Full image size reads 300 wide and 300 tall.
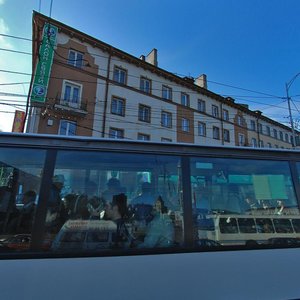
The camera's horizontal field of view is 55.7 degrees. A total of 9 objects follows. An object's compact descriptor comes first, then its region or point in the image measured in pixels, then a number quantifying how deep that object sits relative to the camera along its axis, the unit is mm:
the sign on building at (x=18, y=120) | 22245
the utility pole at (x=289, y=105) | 22862
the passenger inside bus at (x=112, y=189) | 2996
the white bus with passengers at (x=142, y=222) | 2582
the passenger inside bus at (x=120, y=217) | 2822
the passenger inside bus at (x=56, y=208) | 2732
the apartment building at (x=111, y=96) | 20656
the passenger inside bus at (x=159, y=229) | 2898
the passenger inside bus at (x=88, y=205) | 2873
